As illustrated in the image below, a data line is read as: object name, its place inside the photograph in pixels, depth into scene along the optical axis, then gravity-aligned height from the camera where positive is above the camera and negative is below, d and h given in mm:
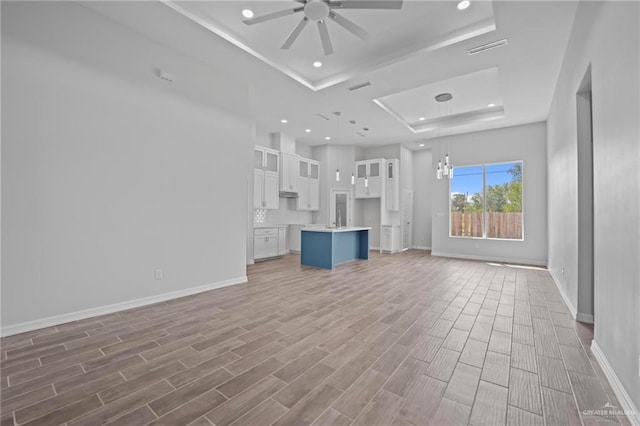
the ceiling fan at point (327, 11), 2736 +2105
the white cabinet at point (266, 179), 7180 +994
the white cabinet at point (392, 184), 8719 +1031
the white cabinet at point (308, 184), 8477 +1002
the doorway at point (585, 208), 3033 +113
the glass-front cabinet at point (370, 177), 8750 +1261
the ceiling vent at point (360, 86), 4817 +2313
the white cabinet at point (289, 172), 7832 +1282
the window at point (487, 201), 7031 +429
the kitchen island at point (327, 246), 6012 -686
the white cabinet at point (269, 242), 6996 -691
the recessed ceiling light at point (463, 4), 3089 +2402
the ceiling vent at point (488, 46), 3672 +2318
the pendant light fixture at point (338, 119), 6332 +2363
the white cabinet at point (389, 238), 8531 -669
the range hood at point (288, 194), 8055 +646
